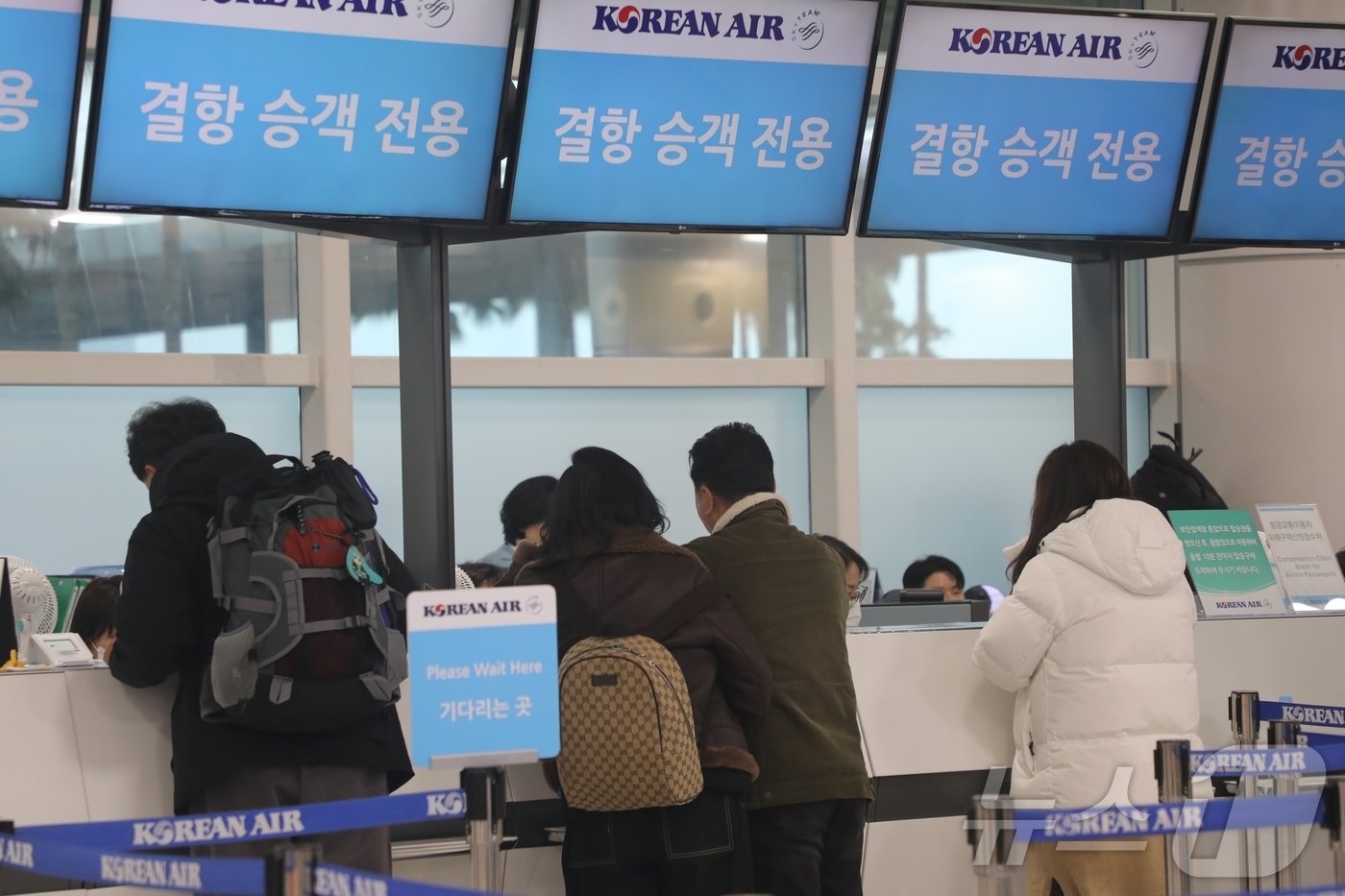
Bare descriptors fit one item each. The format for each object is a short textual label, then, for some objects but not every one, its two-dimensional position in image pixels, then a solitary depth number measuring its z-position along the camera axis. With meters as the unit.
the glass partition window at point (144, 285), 14.62
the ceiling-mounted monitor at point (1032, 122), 8.70
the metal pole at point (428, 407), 8.20
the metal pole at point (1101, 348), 9.73
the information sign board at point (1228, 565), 8.86
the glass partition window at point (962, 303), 17.77
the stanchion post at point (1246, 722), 7.27
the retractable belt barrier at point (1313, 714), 7.11
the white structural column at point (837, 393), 16.91
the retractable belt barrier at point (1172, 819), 5.09
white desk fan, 8.71
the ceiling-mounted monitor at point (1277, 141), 9.25
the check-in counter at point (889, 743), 6.55
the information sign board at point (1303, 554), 9.20
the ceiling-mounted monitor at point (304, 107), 7.26
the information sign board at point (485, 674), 4.91
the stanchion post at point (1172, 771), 5.79
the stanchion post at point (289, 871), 4.12
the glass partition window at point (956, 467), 17.77
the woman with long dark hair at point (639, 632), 6.17
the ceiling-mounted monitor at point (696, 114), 8.05
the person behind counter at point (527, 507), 10.55
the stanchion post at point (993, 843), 5.02
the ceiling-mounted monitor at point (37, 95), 7.07
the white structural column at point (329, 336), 15.18
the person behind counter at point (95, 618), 9.65
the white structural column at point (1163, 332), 17.81
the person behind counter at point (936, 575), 14.39
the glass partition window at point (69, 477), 14.60
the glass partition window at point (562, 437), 15.98
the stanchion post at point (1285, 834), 6.51
